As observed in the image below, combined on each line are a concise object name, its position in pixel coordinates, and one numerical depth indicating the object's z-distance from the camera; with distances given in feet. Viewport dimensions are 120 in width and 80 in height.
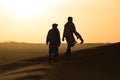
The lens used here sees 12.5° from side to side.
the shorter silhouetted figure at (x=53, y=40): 101.03
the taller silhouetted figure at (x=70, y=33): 102.99
